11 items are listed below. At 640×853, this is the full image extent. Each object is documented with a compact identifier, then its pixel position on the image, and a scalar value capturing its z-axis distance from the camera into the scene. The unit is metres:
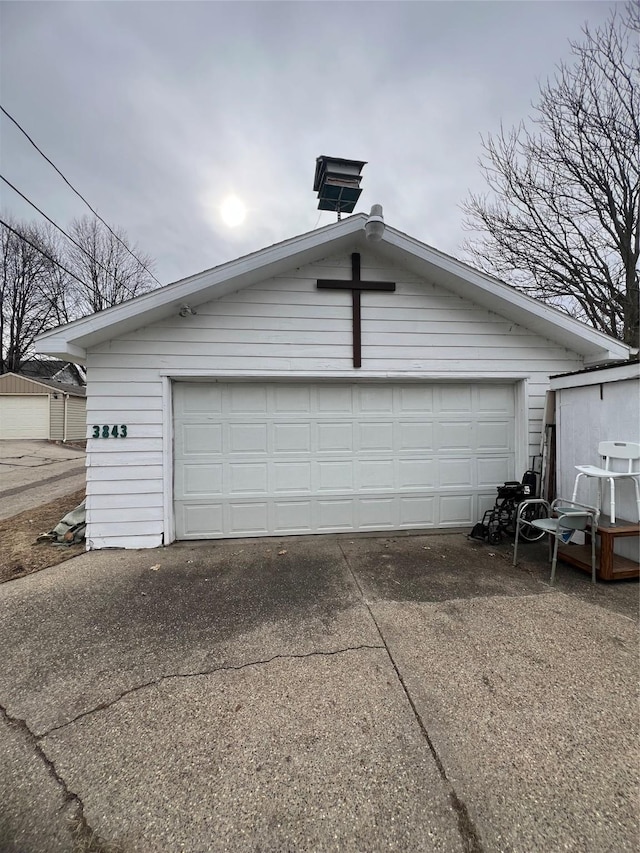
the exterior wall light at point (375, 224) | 4.20
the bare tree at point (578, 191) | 7.48
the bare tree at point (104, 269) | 19.44
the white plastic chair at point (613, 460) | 3.67
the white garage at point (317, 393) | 4.55
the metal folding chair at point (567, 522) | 3.47
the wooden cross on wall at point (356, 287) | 4.81
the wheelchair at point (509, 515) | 4.71
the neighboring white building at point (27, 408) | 18.50
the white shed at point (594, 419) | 3.87
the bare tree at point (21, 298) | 22.70
